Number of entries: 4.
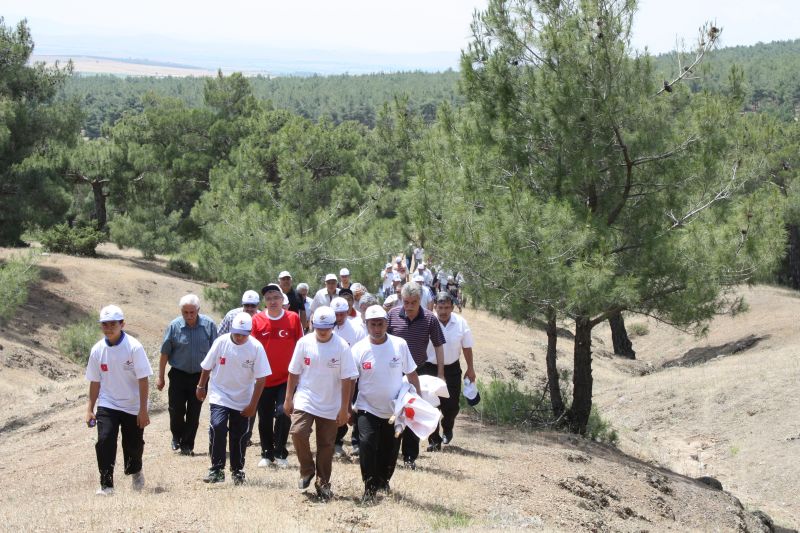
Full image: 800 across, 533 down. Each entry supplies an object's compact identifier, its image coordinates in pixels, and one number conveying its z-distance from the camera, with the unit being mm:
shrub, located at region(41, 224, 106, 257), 33844
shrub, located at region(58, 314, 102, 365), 22797
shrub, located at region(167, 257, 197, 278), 37062
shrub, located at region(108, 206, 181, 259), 35812
